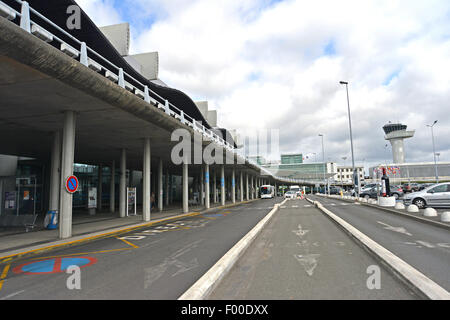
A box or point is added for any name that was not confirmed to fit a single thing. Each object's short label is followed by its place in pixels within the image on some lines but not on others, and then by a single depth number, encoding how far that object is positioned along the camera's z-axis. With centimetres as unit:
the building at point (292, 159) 12800
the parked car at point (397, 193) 3517
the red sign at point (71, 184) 1179
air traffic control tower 15648
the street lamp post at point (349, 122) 3388
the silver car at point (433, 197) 1900
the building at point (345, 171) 16006
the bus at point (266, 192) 6827
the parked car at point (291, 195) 6134
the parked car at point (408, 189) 5431
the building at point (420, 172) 12181
